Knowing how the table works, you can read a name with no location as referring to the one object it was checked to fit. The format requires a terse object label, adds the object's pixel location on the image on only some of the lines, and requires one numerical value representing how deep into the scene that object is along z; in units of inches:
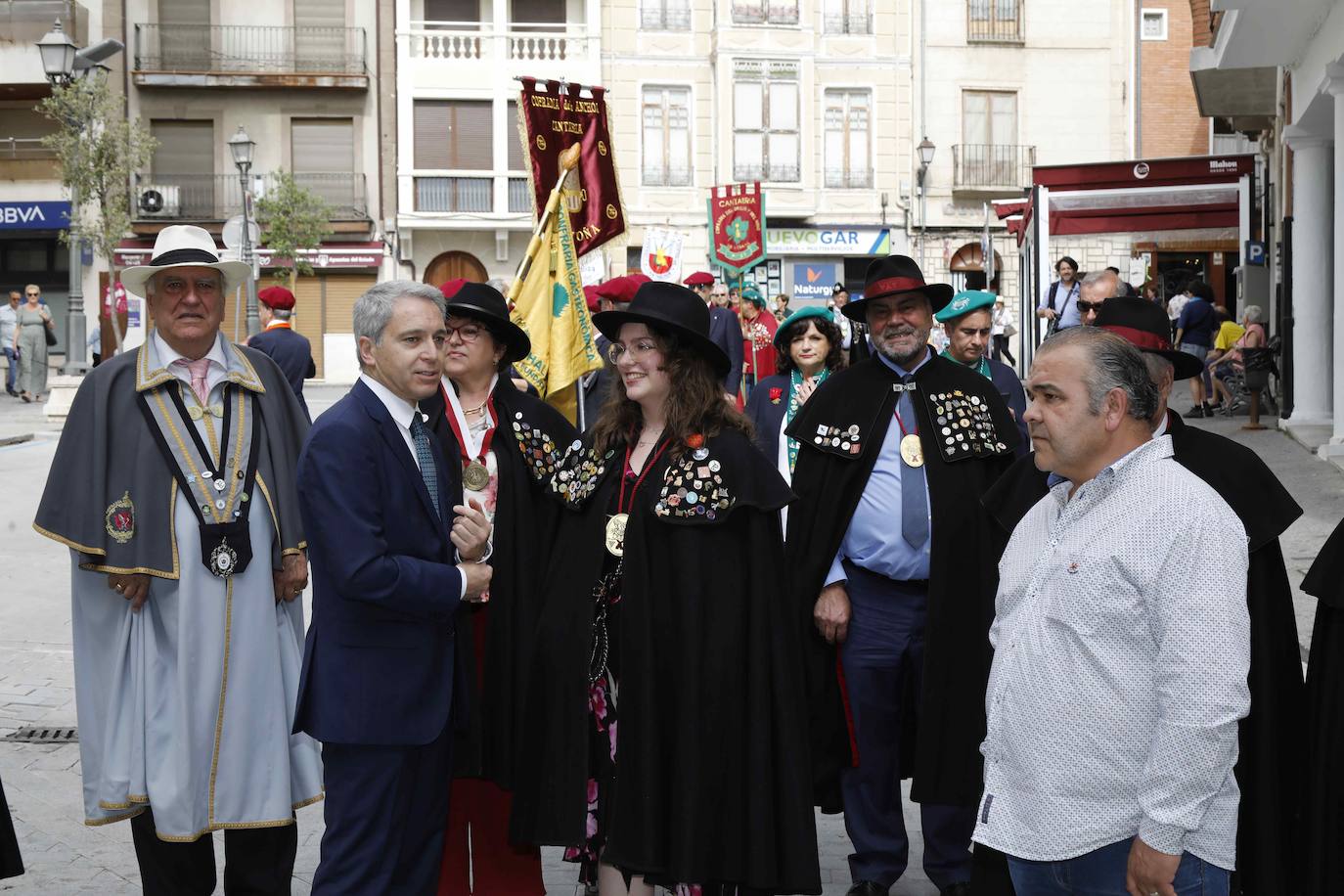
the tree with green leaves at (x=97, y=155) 1048.8
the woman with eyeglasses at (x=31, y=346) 1065.5
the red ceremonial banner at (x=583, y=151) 358.3
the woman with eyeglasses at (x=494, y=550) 187.5
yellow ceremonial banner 291.3
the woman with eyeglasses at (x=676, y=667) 168.6
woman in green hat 304.7
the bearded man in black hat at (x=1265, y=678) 135.9
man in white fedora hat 174.2
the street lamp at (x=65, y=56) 732.0
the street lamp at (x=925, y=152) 1368.1
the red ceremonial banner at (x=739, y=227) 836.6
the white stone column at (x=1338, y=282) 535.5
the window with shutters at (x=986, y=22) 1496.1
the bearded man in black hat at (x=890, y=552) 200.8
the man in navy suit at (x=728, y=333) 540.7
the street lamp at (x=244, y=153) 975.0
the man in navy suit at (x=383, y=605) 157.2
